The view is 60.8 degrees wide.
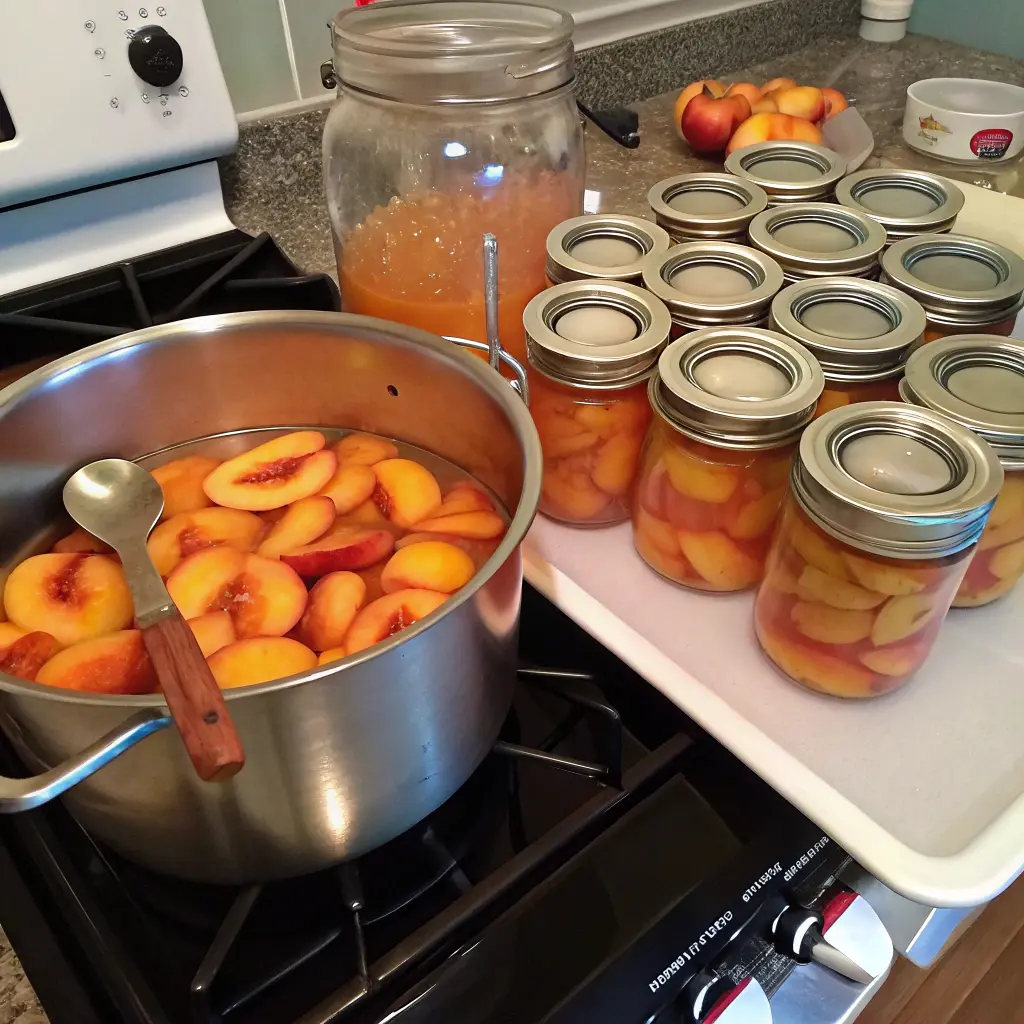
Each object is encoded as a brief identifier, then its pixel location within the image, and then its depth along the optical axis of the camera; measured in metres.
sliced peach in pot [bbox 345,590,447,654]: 0.45
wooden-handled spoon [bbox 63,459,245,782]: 0.31
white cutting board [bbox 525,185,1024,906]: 0.42
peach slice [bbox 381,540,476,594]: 0.48
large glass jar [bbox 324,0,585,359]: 0.62
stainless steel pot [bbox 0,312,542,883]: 0.34
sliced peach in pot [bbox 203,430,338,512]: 0.56
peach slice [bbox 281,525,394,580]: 0.51
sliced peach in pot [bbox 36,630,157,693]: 0.42
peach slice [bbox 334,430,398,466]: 0.60
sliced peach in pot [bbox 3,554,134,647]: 0.47
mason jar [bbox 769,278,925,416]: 0.53
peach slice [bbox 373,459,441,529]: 0.56
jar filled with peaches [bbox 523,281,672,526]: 0.54
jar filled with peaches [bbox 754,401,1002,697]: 0.43
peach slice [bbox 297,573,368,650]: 0.47
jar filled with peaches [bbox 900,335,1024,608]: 0.48
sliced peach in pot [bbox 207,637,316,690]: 0.42
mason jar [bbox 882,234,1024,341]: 0.57
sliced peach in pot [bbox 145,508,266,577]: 0.52
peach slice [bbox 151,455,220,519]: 0.56
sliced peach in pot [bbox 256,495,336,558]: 0.53
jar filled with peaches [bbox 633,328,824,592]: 0.49
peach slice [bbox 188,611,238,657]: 0.44
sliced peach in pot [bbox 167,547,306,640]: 0.47
